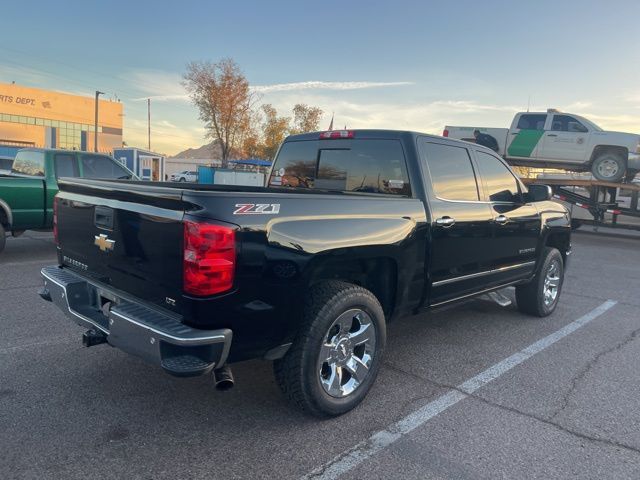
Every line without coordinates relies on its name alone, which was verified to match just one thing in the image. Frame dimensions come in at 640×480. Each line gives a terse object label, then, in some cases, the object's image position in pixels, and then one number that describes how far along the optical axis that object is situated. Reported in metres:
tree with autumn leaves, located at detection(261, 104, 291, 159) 45.38
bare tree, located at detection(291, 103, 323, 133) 46.25
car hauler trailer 13.56
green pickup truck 7.61
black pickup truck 2.54
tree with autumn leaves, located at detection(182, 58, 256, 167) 37.44
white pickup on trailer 13.72
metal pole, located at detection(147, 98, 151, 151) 69.75
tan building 54.62
